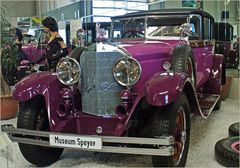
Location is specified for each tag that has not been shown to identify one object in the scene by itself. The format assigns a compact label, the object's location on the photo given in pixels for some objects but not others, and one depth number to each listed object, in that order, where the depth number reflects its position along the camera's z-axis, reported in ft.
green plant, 17.62
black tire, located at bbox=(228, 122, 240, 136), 11.72
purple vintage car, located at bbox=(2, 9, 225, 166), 8.18
